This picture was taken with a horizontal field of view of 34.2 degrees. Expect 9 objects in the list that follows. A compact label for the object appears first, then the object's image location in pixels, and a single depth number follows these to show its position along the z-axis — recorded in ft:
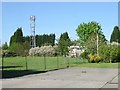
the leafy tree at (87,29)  172.36
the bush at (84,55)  106.95
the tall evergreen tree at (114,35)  210.73
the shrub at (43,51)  151.35
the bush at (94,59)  92.29
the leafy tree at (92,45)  115.12
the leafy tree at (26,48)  153.87
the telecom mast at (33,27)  180.95
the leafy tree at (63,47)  129.63
